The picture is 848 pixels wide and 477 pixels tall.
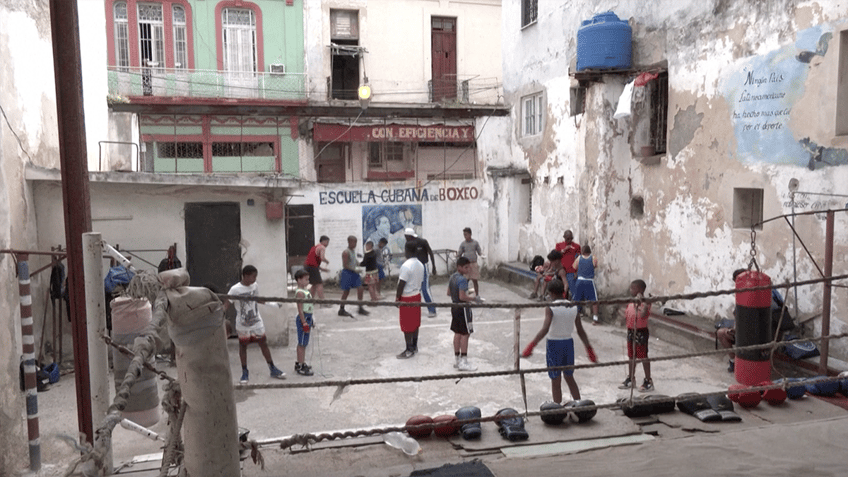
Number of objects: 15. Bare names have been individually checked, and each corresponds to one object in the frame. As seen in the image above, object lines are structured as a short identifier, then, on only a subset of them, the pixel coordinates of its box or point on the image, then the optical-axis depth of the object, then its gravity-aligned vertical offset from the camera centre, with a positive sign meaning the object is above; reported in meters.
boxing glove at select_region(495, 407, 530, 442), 4.44 -1.65
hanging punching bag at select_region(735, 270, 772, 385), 6.87 -1.48
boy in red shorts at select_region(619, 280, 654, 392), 7.34 -1.53
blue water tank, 11.55 +2.70
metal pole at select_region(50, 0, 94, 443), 4.21 +0.25
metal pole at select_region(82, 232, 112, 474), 3.96 -0.77
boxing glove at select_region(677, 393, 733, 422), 4.79 -1.67
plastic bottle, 4.31 -1.68
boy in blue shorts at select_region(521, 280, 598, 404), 6.59 -1.49
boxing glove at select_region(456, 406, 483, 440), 4.54 -1.66
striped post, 5.40 -1.39
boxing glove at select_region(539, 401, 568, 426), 4.65 -1.63
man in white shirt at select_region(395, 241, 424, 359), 9.16 -1.41
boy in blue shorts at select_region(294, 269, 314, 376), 8.48 -1.68
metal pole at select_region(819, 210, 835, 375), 7.34 -1.20
